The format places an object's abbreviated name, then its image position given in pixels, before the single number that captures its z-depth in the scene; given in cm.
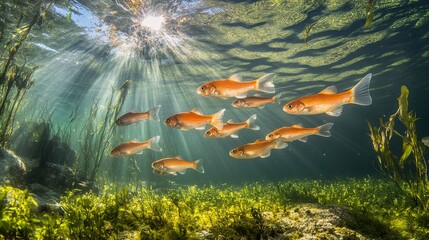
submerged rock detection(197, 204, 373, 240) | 343
